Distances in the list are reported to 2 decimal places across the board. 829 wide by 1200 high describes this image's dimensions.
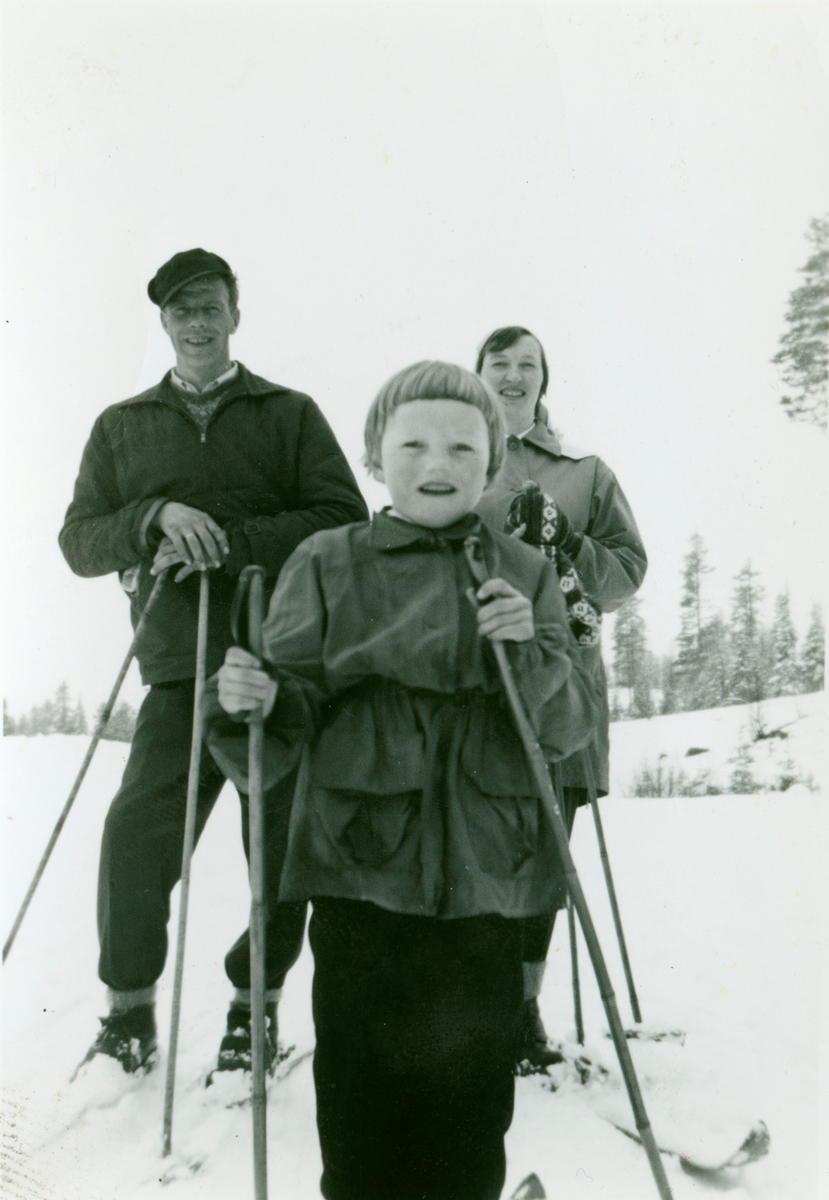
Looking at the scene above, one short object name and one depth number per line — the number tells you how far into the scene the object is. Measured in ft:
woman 7.41
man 6.96
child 5.07
